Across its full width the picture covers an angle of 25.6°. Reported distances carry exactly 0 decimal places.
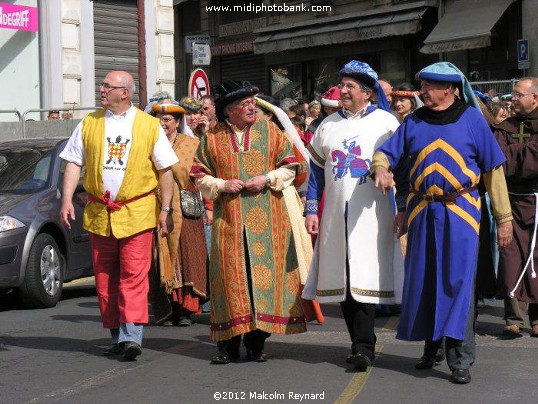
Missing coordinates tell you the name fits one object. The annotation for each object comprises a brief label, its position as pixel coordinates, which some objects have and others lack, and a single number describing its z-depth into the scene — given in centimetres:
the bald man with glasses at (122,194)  797
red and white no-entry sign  1842
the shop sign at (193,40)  2122
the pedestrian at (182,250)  962
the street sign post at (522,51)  2195
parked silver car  1075
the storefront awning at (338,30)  2673
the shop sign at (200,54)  2070
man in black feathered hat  760
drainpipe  1948
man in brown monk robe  882
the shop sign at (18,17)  2244
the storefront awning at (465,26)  2403
